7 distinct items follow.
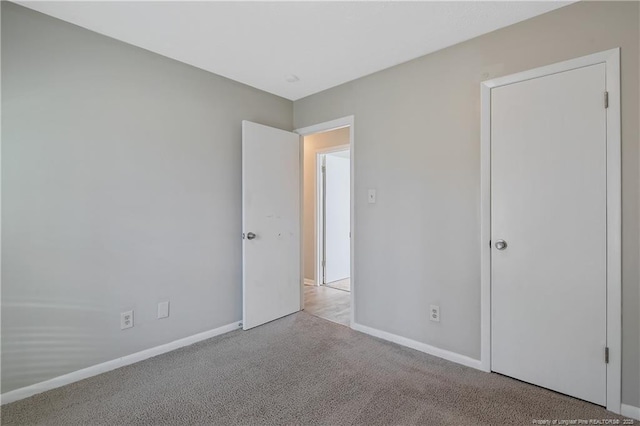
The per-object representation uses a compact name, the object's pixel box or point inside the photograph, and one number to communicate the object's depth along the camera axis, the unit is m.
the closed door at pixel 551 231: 1.81
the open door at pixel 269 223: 2.98
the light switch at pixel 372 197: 2.84
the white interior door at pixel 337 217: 4.74
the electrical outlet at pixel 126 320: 2.30
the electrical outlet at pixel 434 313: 2.45
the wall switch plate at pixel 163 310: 2.51
